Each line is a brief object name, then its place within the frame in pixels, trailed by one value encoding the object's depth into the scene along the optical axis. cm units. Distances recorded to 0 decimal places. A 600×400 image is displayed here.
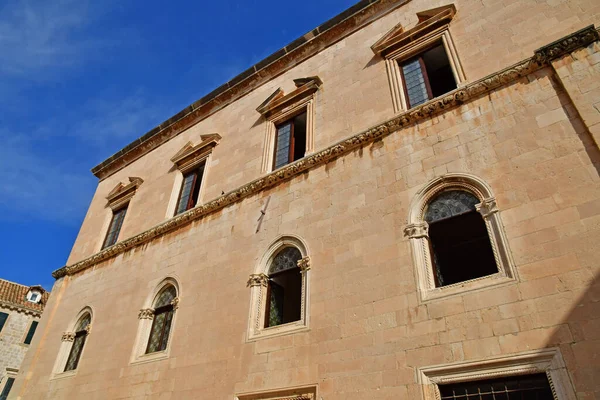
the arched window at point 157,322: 880
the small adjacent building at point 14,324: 2538
